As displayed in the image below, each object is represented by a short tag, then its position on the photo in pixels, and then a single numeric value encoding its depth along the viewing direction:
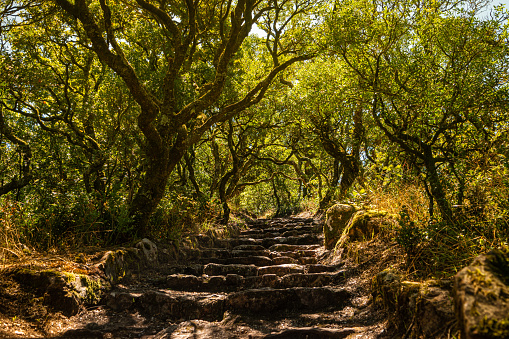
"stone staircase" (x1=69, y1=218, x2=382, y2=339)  3.22
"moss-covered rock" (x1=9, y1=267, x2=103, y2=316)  3.35
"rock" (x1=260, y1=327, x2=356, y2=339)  2.83
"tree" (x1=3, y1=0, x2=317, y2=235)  5.75
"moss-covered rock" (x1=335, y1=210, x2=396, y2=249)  4.84
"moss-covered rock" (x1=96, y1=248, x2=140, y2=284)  4.31
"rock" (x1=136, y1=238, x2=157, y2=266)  5.48
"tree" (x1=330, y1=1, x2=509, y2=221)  4.27
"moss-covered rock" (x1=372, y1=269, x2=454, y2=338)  2.30
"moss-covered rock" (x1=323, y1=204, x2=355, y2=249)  6.41
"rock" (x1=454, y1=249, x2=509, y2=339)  1.46
